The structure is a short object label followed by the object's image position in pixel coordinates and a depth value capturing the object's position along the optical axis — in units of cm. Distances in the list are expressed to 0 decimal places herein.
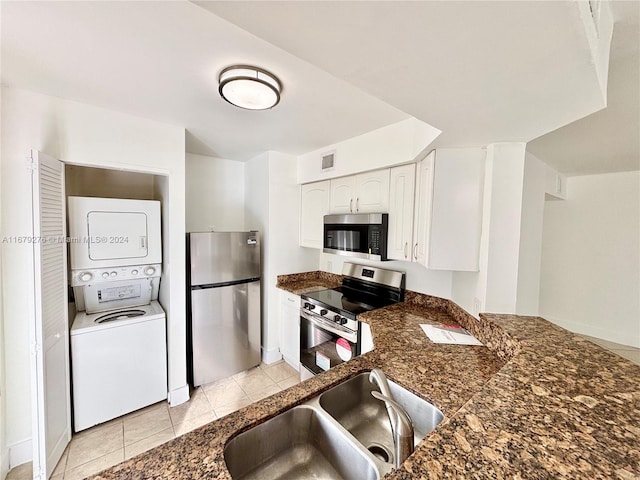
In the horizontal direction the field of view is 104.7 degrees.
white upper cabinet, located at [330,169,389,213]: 227
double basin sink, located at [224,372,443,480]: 81
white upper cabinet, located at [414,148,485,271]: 169
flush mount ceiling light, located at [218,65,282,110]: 136
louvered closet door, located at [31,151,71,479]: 146
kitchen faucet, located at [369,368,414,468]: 71
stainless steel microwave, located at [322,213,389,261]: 221
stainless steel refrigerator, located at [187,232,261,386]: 243
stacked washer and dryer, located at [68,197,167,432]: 195
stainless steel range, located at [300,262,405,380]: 211
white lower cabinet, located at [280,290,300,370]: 273
